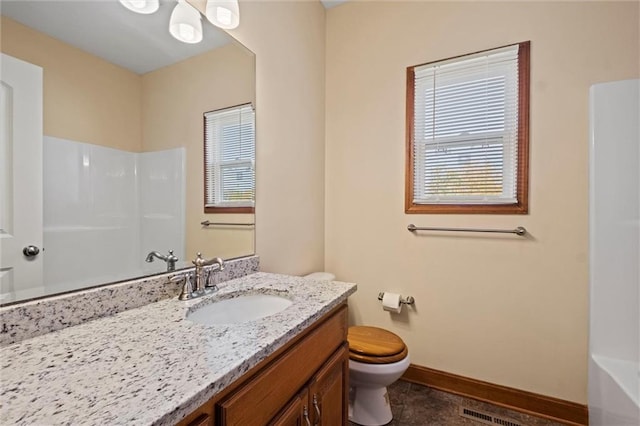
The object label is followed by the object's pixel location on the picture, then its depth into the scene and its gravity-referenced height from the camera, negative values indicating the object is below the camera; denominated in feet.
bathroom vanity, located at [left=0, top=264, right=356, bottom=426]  1.49 -1.01
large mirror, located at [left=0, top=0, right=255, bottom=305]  2.41 +0.68
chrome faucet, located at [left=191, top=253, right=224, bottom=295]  3.55 -0.82
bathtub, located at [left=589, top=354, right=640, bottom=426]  3.50 -2.38
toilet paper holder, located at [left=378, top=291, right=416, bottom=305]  6.28 -1.96
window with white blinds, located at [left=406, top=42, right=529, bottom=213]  5.45 +1.57
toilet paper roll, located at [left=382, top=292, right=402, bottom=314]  6.20 -1.99
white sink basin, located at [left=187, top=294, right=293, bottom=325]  3.40 -1.23
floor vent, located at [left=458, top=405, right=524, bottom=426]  5.09 -3.76
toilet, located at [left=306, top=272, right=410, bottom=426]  4.72 -2.63
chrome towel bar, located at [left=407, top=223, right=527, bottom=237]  5.34 -0.38
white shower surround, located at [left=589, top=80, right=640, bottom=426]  4.21 -0.35
